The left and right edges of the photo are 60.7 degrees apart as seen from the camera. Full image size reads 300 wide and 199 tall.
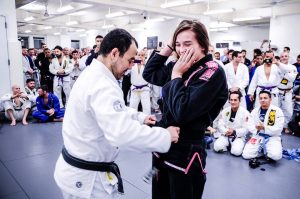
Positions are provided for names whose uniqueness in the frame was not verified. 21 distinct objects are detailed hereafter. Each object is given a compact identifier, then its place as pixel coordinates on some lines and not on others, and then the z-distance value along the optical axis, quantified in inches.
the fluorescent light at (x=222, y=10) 417.7
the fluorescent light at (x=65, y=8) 421.2
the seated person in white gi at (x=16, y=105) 244.4
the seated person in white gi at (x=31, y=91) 273.0
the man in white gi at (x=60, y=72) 300.0
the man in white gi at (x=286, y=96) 230.1
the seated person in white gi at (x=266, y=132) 160.2
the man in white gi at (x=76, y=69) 312.5
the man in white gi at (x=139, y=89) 249.8
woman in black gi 49.0
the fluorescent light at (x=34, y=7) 486.9
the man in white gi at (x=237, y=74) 246.4
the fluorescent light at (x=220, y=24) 638.5
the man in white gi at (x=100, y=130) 45.3
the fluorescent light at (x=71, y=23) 634.8
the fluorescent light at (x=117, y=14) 467.5
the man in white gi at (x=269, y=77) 219.9
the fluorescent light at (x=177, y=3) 376.9
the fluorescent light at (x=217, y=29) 696.5
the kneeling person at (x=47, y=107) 248.2
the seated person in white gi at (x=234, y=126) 173.8
